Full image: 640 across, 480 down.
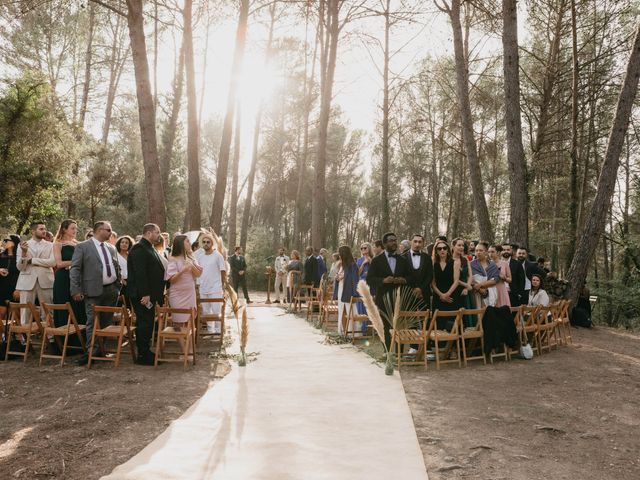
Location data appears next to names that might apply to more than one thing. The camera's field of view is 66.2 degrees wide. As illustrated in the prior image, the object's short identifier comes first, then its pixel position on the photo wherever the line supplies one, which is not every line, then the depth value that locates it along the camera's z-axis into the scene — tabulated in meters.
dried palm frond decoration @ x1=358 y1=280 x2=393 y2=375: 6.00
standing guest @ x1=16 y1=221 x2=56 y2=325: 7.72
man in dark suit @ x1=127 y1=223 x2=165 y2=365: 6.96
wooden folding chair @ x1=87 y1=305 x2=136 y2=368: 6.43
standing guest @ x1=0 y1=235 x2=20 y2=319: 8.12
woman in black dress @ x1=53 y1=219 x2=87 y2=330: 7.44
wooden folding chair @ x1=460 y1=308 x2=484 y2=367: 7.20
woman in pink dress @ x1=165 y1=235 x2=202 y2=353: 7.56
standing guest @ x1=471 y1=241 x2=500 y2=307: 8.29
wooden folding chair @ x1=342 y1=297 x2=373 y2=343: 8.92
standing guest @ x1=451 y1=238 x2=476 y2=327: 7.95
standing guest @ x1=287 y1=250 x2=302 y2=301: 15.51
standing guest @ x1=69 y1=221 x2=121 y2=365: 6.88
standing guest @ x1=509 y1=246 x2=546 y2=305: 9.48
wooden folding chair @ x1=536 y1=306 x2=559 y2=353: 8.20
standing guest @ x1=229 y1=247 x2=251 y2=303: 16.06
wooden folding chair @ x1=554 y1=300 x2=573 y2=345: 8.87
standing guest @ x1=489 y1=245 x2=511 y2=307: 8.41
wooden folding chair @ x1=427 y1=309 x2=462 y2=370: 6.94
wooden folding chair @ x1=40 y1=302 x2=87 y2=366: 6.60
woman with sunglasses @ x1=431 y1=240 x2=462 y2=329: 7.89
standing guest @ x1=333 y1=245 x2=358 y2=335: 9.59
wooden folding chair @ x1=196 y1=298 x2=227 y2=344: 7.93
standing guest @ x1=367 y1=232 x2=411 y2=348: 7.77
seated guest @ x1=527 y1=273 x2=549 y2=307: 9.47
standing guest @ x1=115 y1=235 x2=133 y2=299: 8.48
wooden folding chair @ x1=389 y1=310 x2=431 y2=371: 6.77
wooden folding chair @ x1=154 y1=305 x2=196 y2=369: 6.63
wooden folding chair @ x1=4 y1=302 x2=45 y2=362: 6.73
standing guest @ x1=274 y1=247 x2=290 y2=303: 16.91
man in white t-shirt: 9.52
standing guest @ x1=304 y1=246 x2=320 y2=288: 14.62
